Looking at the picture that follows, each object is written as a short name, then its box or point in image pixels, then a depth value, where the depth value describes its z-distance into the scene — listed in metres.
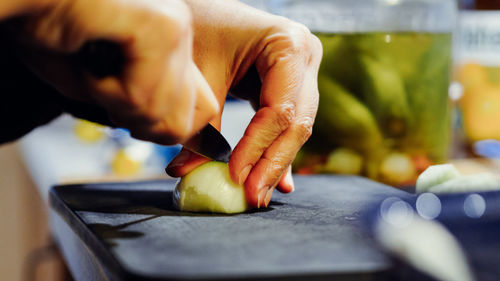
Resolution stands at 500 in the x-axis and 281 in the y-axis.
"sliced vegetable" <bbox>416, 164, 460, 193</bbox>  0.74
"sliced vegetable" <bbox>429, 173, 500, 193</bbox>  0.69
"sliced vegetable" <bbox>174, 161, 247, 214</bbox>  0.67
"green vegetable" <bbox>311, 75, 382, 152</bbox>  0.91
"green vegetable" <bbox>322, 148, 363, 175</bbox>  0.93
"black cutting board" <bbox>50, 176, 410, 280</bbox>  0.43
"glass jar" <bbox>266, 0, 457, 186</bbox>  0.92
